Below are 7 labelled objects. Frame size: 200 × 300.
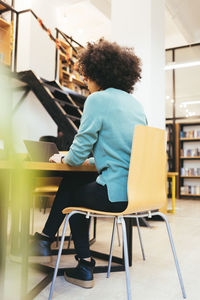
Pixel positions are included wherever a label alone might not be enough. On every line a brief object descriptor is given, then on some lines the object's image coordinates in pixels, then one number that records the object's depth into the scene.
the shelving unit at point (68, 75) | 6.58
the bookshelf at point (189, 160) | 6.62
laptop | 1.84
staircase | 3.69
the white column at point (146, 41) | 3.50
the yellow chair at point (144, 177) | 1.19
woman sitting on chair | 1.27
